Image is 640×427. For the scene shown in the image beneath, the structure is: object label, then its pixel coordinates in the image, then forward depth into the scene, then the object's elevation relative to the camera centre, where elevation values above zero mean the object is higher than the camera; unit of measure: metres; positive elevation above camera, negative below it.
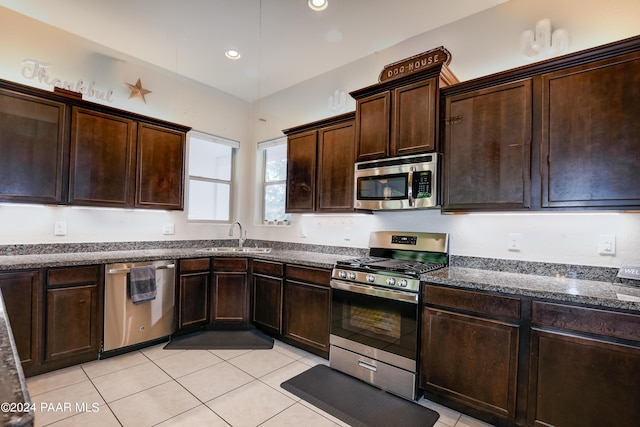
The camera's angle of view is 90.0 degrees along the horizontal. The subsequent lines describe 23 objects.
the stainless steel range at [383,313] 2.27 -0.72
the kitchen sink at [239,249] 3.94 -0.43
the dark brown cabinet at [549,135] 1.88 +0.58
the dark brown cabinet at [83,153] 2.60 +0.56
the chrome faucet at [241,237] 4.32 -0.29
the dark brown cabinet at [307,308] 2.85 -0.84
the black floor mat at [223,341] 3.10 -1.27
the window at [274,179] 4.39 +0.53
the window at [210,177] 4.21 +0.53
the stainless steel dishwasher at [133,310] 2.77 -0.89
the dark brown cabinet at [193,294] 3.25 -0.82
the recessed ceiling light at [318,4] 2.64 +1.79
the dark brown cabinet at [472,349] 1.90 -0.81
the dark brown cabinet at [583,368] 1.59 -0.76
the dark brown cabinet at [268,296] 3.23 -0.83
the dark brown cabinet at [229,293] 3.48 -0.85
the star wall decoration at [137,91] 3.58 +1.40
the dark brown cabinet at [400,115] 2.57 +0.90
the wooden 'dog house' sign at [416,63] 2.57 +1.32
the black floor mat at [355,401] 2.05 -1.28
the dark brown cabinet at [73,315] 2.49 -0.83
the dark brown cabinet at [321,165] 3.22 +0.56
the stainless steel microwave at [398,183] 2.53 +0.31
